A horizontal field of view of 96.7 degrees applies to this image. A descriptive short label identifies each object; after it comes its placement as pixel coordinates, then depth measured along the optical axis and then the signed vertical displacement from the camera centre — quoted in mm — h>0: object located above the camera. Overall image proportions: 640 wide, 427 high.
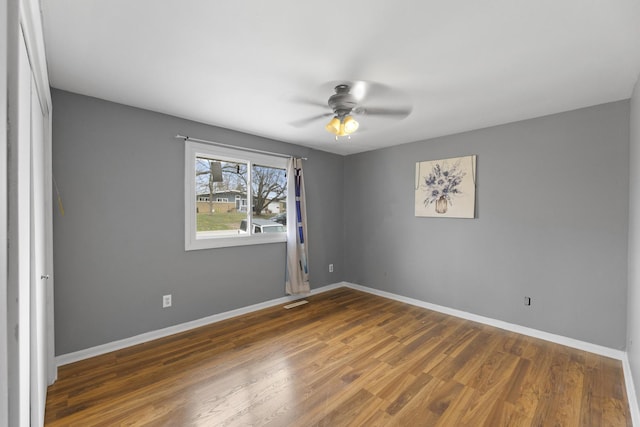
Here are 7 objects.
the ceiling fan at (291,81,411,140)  2239 +923
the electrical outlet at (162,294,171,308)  2926 -945
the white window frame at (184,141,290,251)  3088 +201
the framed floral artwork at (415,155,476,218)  3414 +281
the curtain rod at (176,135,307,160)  3046 +761
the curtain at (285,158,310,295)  3992 -357
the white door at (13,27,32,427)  913 -82
